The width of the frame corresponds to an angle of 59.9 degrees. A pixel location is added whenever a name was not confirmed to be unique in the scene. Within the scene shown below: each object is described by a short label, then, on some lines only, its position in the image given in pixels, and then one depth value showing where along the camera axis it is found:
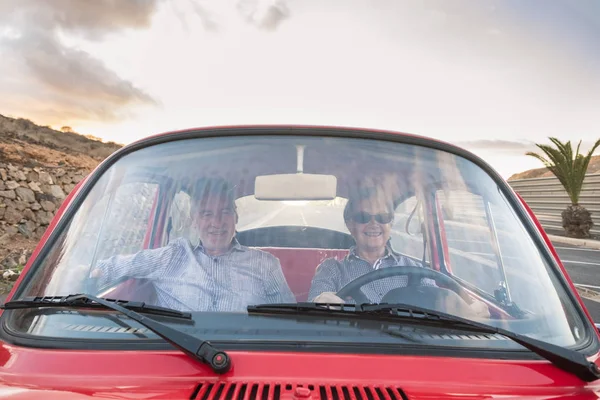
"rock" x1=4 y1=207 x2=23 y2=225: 14.47
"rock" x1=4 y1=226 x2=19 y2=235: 14.33
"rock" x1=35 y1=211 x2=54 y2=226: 15.24
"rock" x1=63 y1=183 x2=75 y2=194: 16.86
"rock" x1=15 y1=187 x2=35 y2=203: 14.92
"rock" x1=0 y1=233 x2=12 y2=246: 13.70
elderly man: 1.58
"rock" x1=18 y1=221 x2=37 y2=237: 14.69
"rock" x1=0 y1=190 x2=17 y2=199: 14.51
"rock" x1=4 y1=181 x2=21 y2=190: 14.78
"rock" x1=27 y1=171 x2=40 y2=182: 15.53
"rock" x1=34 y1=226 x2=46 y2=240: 14.98
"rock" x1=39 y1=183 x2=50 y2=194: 15.78
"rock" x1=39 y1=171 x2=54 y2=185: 15.95
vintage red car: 1.23
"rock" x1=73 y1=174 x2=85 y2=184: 17.90
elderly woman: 1.68
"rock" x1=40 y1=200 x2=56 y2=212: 15.47
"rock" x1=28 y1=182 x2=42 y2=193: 15.35
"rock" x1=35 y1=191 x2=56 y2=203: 15.45
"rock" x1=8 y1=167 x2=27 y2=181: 14.93
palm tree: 18.31
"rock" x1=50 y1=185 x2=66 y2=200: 16.11
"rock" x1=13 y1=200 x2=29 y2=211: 14.76
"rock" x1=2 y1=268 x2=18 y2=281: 8.87
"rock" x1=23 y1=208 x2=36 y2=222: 14.92
